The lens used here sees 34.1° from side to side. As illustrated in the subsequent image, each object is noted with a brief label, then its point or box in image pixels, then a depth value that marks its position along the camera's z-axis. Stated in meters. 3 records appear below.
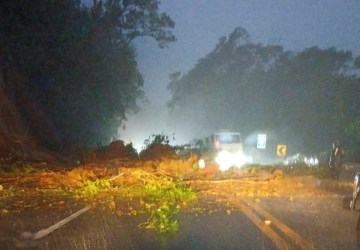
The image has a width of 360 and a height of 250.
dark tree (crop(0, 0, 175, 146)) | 27.80
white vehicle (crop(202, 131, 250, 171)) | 37.53
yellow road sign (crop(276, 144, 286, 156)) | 30.61
